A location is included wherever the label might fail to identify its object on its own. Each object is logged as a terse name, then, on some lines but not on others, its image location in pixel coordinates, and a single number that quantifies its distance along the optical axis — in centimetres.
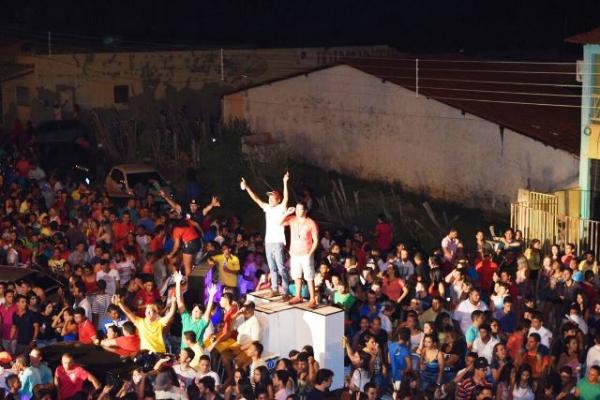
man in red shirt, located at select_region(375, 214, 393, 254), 1947
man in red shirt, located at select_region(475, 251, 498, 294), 1639
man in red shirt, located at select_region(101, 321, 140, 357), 1420
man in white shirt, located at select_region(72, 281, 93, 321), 1580
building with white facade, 2500
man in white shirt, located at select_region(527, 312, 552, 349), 1346
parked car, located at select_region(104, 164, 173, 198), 2508
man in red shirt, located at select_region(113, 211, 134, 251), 1920
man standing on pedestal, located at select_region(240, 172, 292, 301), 1455
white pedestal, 1402
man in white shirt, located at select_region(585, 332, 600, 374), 1289
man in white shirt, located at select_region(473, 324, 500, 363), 1331
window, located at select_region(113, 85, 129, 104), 3584
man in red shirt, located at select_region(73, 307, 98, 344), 1470
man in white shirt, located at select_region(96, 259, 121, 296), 1688
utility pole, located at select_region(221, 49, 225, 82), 3738
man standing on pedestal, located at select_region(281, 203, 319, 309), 1415
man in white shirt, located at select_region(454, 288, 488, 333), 1438
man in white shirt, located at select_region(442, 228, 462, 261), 1766
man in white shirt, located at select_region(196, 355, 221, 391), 1269
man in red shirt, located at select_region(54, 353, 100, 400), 1295
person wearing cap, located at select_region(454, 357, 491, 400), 1241
